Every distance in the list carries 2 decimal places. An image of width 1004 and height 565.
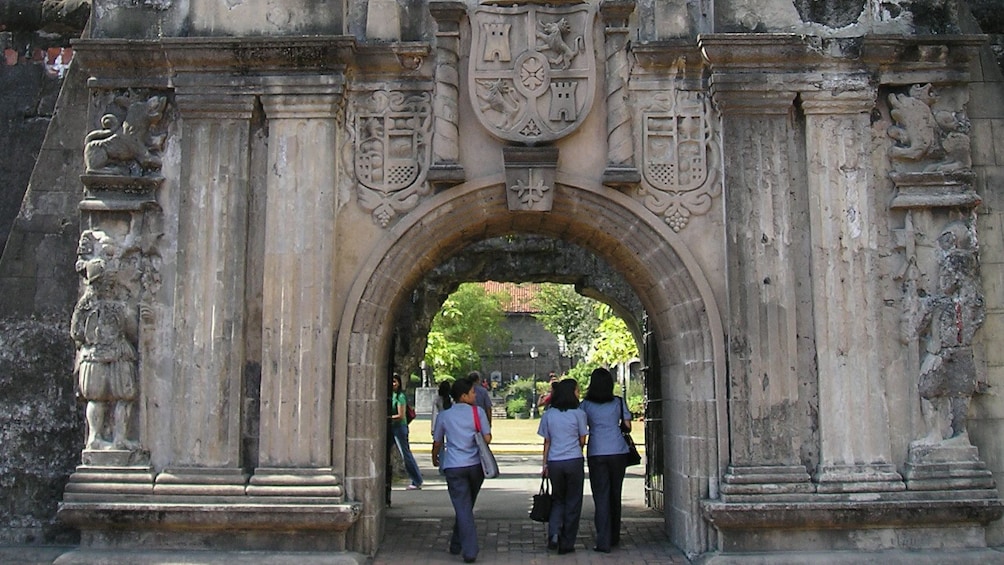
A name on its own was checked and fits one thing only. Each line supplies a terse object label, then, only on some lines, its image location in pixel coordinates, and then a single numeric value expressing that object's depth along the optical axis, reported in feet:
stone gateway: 23.71
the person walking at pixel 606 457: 26.27
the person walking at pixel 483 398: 38.57
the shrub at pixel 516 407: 128.16
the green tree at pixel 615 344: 92.32
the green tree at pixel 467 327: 127.24
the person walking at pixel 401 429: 39.93
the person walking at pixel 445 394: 33.86
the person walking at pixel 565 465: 25.91
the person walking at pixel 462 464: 25.00
